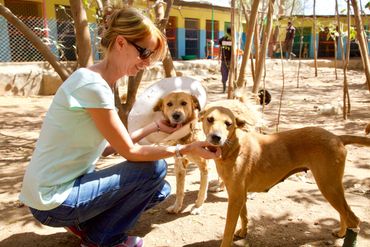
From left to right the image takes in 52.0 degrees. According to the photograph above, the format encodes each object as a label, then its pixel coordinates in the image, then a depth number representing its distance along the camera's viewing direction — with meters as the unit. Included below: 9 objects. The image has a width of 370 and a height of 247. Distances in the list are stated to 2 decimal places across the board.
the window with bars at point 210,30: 24.42
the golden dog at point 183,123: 3.50
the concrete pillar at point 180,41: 21.75
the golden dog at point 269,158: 2.79
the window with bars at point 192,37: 22.81
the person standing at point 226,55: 11.73
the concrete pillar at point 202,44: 23.53
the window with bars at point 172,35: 21.57
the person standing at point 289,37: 17.91
